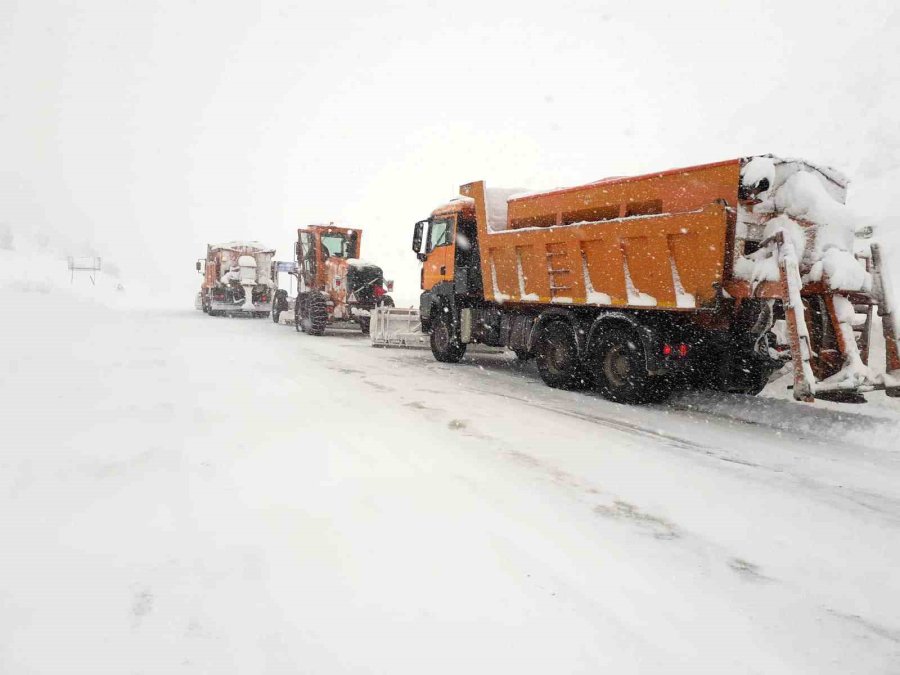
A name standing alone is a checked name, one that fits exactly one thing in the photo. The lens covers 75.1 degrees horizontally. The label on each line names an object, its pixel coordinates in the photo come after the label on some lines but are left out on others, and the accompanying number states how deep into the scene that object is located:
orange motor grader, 17.33
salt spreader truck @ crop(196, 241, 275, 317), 25.70
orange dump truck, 6.22
